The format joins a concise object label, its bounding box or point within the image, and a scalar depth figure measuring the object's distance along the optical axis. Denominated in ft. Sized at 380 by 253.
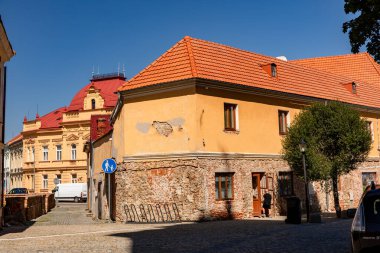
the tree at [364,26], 38.78
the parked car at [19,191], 181.20
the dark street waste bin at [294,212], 61.93
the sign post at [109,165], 65.41
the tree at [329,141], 71.20
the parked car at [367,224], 20.13
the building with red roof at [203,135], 68.39
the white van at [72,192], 176.65
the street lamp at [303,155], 63.57
